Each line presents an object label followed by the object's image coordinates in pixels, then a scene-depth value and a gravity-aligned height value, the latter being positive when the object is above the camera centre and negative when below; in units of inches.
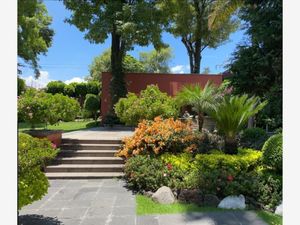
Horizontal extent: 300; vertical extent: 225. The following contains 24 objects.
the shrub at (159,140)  199.8 -26.5
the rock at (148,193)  165.7 -62.2
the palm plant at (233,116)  204.2 -4.7
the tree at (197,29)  625.7 +240.6
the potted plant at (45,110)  219.0 +0.5
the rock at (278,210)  142.2 -63.9
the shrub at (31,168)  100.1 -26.6
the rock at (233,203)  148.9 -61.8
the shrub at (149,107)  284.5 +4.8
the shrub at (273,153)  163.5 -31.4
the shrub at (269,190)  152.9 -56.7
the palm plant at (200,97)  257.3 +16.1
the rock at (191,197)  155.6 -60.5
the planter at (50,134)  229.0 -25.0
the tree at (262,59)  274.5 +67.1
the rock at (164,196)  154.0 -59.8
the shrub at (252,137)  239.1 -28.9
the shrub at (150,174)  172.5 -50.6
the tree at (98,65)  1005.8 +212.5
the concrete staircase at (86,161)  205.5 -49.5
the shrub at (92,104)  530.3 +15.6
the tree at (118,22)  403.8 +164.0
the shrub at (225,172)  159.3 -47.9
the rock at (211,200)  153.2 -61.9
